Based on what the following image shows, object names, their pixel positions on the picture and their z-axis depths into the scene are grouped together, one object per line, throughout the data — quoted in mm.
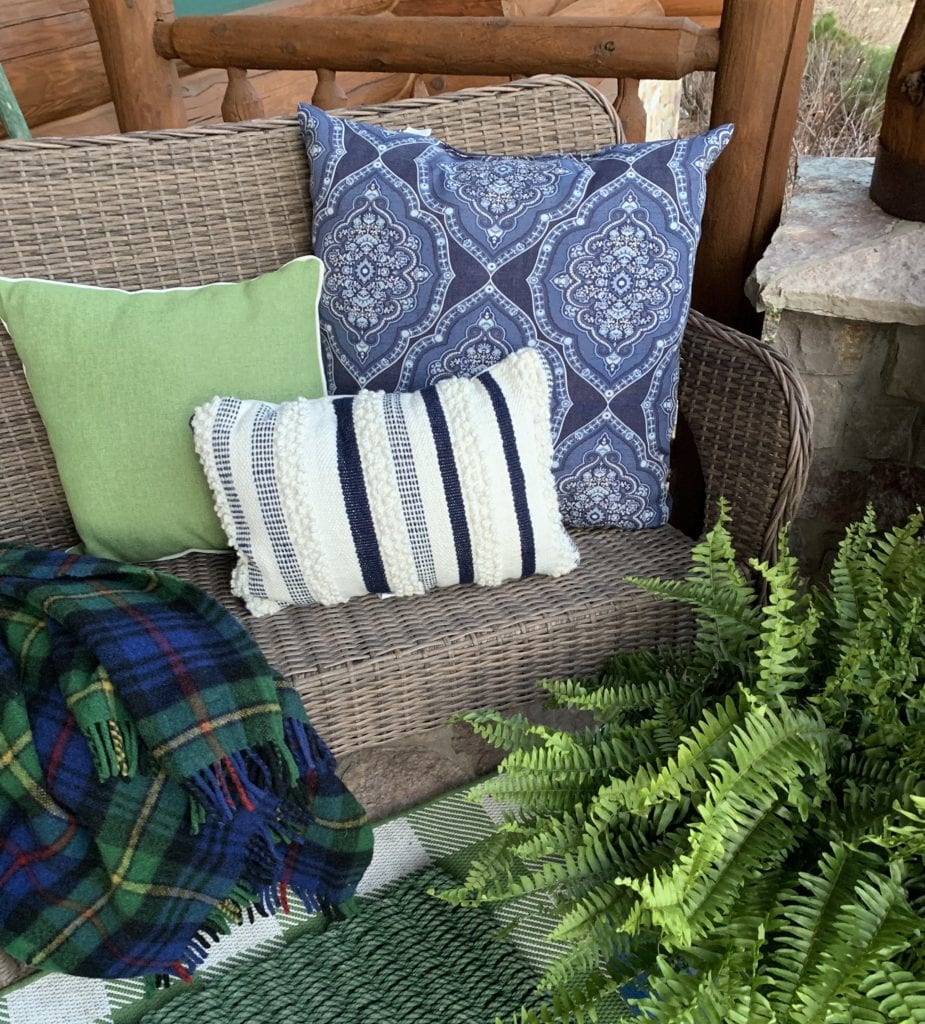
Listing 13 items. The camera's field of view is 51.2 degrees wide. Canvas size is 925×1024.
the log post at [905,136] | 1469
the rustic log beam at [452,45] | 1678
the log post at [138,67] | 2070
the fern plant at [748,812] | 875
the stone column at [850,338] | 1534
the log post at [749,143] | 1573
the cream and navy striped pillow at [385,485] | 1224
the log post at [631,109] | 1847
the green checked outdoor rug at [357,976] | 1283
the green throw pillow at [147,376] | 1329
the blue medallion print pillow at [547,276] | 1357
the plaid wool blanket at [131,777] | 1118
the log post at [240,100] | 2131
